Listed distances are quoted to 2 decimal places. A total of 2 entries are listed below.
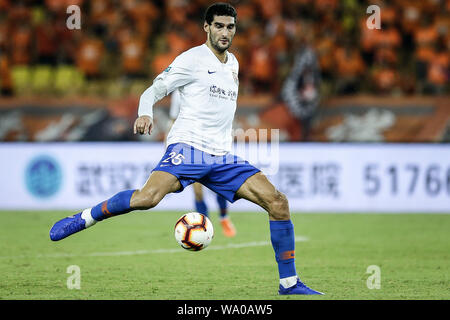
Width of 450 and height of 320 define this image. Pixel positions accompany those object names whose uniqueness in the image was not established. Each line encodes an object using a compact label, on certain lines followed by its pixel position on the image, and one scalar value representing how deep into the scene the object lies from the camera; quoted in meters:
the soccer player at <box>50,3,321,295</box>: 11.53
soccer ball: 12.34
